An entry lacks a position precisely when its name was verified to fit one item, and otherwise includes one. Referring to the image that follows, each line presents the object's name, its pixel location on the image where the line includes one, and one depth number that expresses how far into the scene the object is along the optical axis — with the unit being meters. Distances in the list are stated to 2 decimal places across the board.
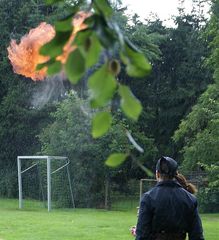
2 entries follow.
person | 6.29
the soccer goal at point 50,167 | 33.15
